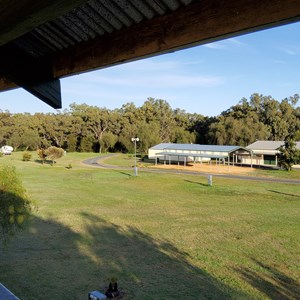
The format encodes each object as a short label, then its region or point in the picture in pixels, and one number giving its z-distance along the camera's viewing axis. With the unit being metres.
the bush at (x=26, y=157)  55.75
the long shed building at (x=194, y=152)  50.05
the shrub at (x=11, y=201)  9.84
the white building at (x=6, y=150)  68.31
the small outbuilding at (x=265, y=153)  51.81
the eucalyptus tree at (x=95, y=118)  84.44
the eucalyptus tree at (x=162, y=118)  87.38
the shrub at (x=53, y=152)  50.78
